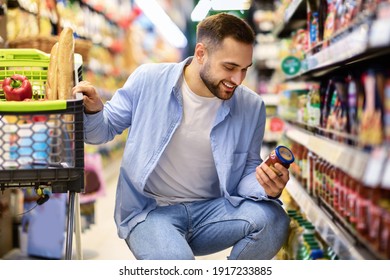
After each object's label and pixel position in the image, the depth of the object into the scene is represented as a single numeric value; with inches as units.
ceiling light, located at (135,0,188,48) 339.0
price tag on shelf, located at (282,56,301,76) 155.9
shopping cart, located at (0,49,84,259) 77.9
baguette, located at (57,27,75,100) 87.0
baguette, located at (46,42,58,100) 88.0
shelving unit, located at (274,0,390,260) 63.4
